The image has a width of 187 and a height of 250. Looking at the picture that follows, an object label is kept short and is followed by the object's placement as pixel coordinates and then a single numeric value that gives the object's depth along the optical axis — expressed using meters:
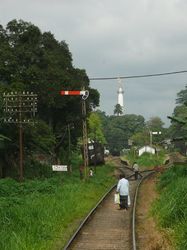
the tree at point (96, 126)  113.89
